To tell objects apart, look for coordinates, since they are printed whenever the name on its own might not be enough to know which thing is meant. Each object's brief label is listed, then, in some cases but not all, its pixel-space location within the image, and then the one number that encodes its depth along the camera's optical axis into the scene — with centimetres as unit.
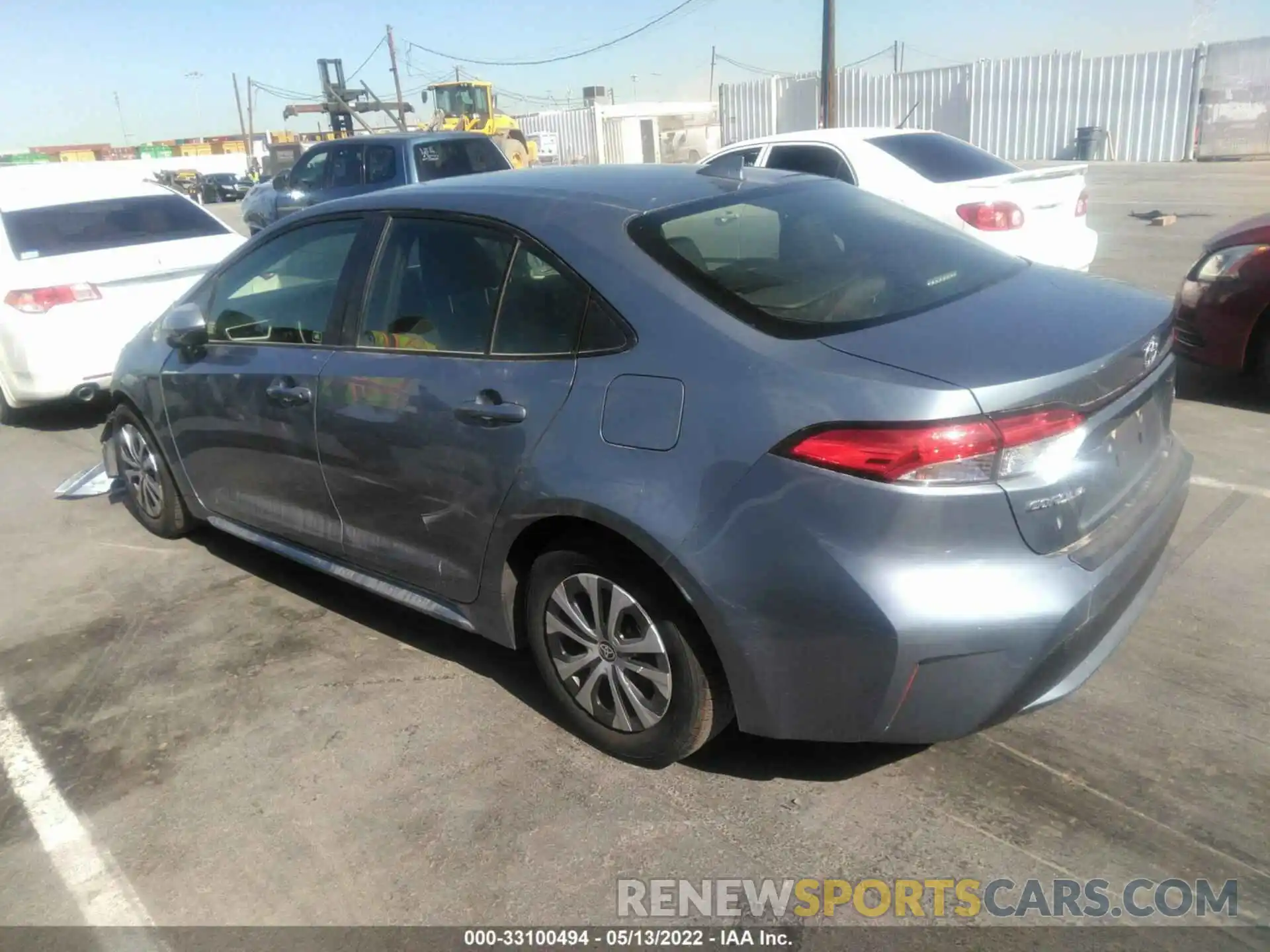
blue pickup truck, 1264
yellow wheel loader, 3038
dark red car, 578
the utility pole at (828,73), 2170
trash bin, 2742
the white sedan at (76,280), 672
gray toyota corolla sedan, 238
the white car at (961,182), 745
